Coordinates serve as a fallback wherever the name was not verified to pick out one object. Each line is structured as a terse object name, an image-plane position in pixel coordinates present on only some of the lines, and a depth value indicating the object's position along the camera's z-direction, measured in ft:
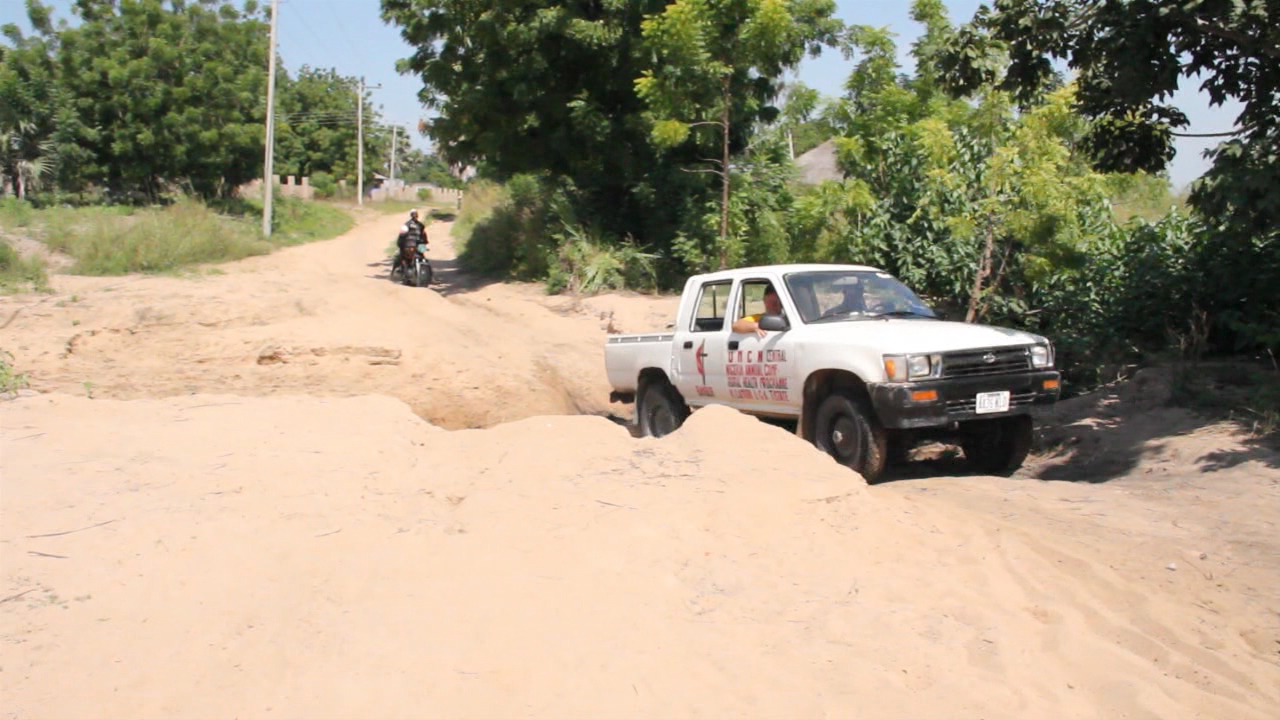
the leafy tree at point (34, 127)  112.47
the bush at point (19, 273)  52.90
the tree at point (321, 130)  223.71
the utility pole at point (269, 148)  105.19
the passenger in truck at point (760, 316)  28.63
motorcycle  77.00
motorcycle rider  76.74
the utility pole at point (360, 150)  195.72
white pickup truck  24.64
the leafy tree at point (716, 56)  54.29
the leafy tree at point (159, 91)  117.50
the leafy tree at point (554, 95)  69.00
